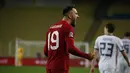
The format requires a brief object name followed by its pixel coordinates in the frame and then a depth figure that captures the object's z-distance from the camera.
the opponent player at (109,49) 17.27
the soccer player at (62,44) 11.82
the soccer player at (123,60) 22.94
